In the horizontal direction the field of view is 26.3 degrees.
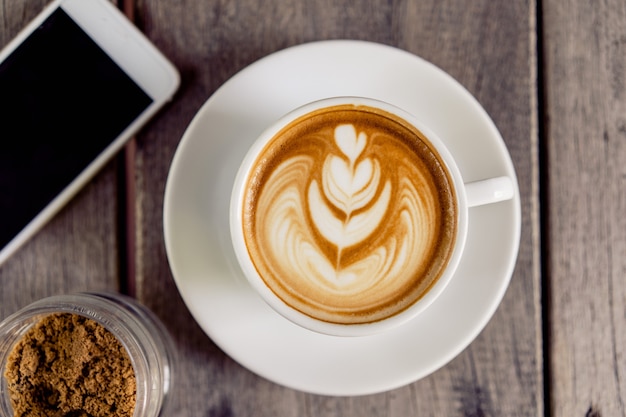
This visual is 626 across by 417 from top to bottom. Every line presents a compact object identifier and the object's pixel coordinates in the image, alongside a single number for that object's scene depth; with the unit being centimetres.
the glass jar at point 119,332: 57
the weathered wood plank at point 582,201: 62
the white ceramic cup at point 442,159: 56
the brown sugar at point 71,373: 57
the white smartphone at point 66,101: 60
